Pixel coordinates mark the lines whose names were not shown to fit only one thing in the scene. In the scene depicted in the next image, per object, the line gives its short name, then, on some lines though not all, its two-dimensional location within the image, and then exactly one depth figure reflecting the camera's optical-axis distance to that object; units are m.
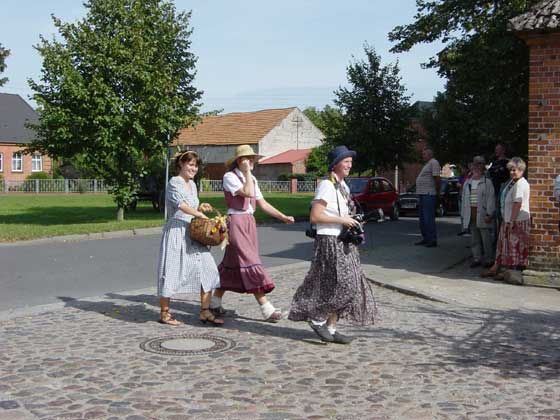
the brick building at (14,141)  63.66
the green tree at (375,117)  31.95
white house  67.81
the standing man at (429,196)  14.37
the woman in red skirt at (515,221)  9.48
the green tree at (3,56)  39.53
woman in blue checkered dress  7.04
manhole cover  6.04
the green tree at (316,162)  61.26
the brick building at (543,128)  9.38
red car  23.47
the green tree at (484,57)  12.71
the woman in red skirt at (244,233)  7.09
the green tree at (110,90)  19.52
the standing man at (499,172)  11.50
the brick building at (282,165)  65.06
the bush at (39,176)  56.78
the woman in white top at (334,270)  6.20
